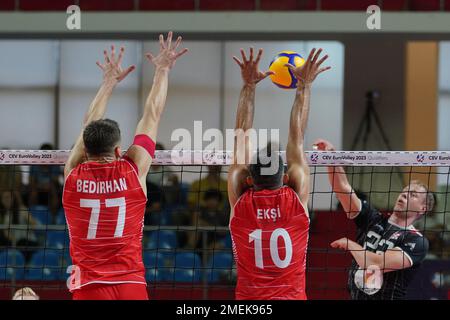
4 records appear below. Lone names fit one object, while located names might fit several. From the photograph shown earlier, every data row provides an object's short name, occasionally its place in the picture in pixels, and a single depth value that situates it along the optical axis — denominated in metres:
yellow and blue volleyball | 15.75
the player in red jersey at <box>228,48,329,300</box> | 11.48
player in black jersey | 15.09
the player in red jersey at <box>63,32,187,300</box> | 11.33
